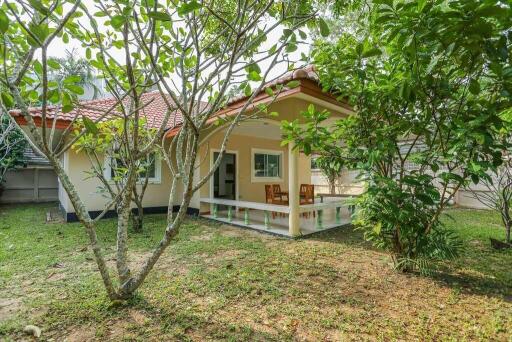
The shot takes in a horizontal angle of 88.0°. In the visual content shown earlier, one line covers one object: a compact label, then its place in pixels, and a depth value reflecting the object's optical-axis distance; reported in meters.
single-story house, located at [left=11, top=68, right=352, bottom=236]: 5.85
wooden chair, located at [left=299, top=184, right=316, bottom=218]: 7.50
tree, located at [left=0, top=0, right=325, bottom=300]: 1.83
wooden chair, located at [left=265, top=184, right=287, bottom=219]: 7.64
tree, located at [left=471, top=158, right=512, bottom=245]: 4.98
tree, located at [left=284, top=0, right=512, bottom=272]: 2.06
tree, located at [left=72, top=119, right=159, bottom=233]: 4.52
